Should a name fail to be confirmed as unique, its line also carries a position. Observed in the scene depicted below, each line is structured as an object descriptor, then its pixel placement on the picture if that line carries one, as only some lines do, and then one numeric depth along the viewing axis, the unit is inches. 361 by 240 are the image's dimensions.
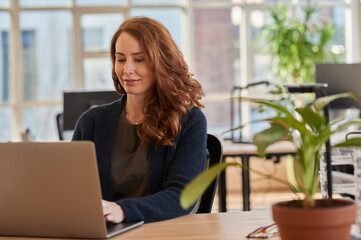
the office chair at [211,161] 105.1
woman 104.3
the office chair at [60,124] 218.0
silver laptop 82.4
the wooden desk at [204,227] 86.7
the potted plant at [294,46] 326.4
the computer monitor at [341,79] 206.1
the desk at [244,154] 189.5
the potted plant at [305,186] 72.7
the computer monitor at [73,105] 179.3
